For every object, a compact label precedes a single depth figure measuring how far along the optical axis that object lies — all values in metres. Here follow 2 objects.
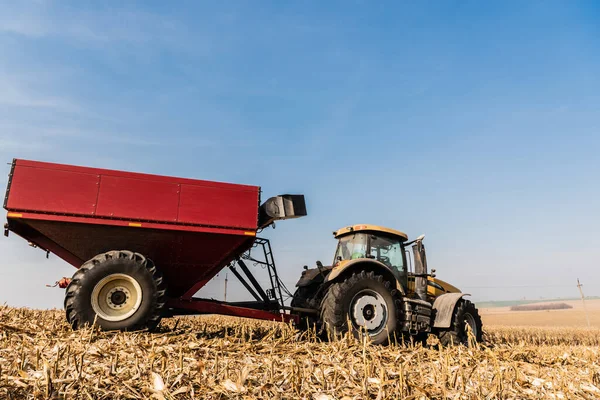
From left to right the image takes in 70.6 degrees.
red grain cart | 6.12
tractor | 7.19
